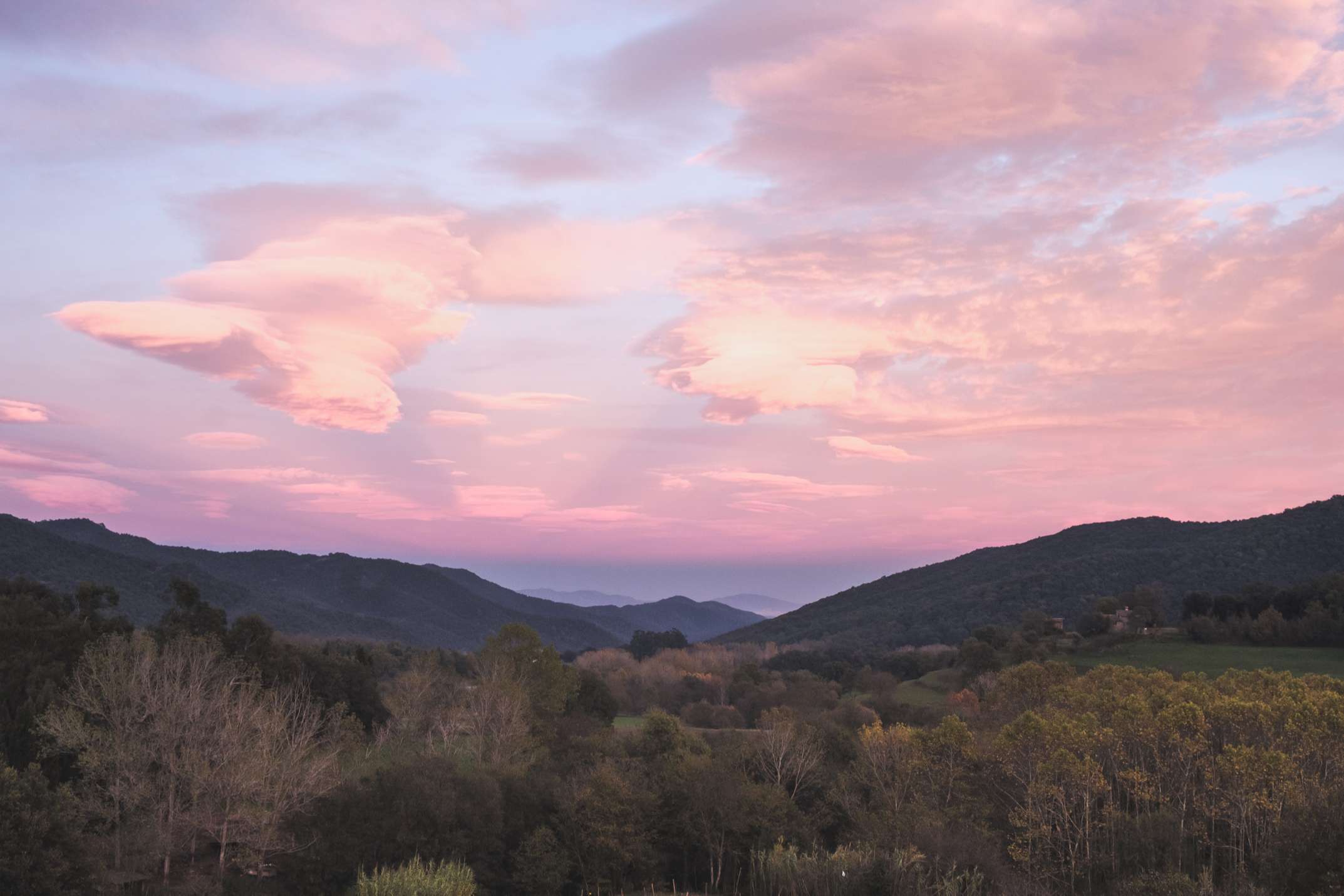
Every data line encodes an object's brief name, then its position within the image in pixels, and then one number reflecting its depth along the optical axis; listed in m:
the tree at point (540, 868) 48.97
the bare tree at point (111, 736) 41.25
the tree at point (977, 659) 107.81
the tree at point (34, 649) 47.50
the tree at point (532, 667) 76.50
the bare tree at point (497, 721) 63.22
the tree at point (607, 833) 50.56
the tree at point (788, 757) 60.94
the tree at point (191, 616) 64.19
